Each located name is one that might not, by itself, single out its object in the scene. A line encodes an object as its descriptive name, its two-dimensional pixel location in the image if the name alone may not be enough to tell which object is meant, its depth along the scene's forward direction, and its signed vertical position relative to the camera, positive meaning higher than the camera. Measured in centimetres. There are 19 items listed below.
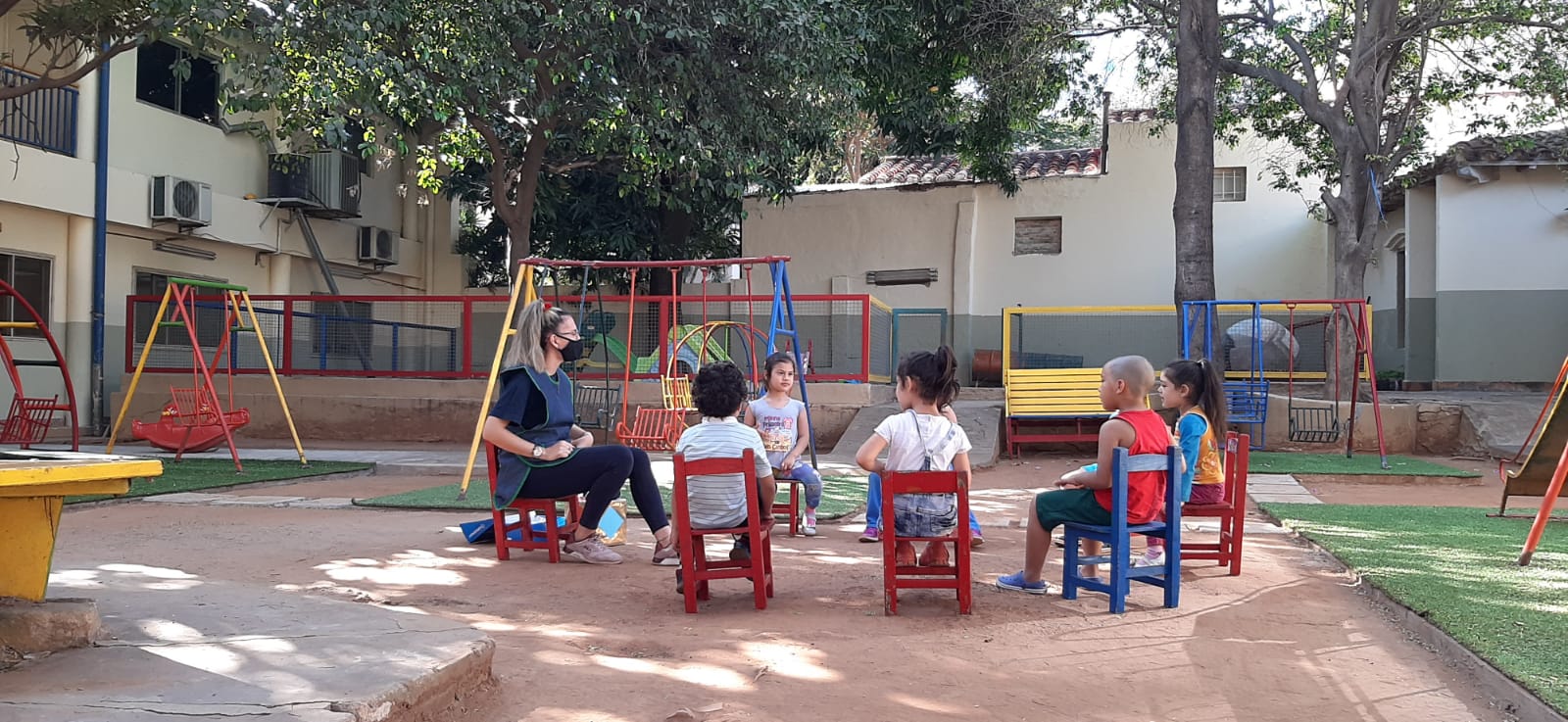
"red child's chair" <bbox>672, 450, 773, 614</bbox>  504 -77
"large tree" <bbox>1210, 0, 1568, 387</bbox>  1512 +426
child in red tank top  514 -34
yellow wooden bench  1464 -40
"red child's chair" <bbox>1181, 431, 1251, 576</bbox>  604 -75
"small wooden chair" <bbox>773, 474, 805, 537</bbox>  750 -92
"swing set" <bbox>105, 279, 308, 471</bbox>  1202 -63
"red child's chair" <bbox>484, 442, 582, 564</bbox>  621 -91
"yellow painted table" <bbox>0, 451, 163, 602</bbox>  349 -49
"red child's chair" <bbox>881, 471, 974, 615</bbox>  488 -78
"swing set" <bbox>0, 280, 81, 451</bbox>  1105 -59
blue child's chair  502 -74
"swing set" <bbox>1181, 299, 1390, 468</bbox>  1351 -15
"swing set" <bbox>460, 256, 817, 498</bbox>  1007 +8
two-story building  1585 +244
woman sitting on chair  600 -46
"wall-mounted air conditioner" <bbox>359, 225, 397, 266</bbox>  2200 +218
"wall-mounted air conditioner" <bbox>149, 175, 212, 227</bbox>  1741 +237
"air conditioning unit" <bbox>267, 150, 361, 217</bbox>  1947 +306
